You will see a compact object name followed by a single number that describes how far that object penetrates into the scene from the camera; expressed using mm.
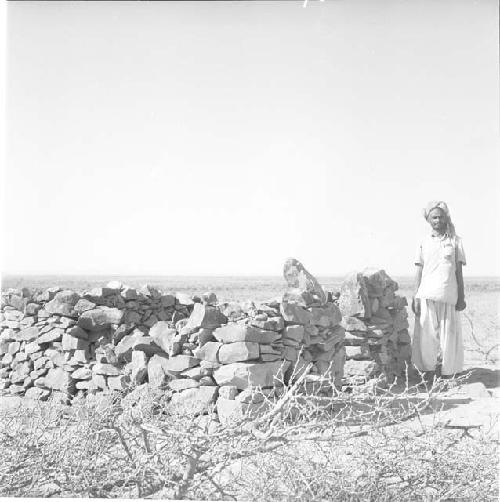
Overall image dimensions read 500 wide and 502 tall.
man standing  7828
